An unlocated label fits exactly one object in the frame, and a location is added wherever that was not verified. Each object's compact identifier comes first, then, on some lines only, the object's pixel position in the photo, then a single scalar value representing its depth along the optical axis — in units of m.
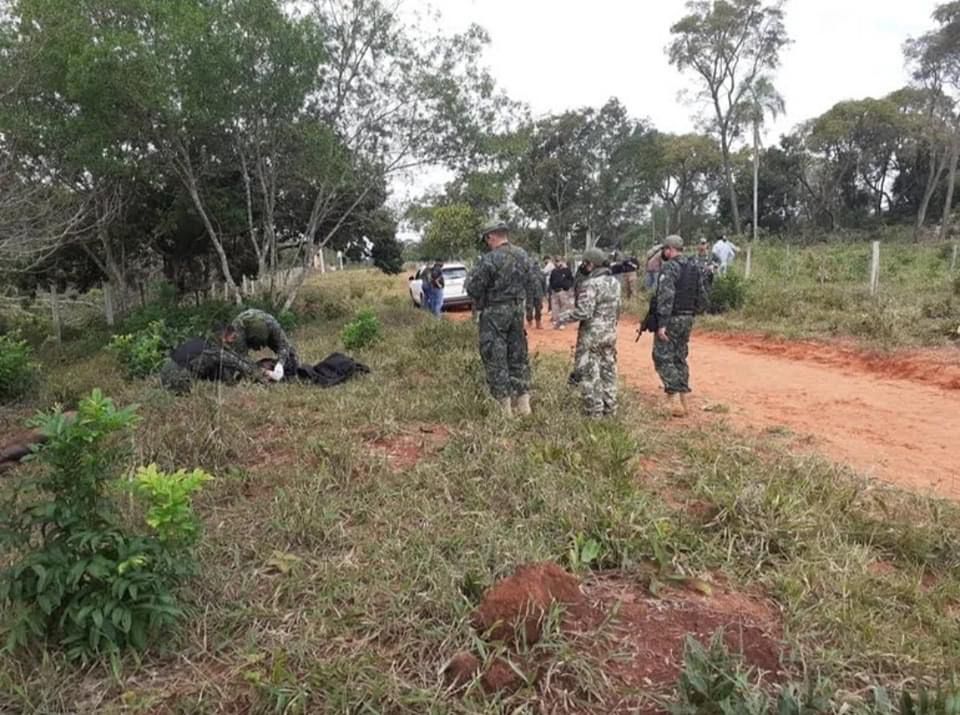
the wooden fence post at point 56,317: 17.74
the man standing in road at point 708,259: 6.34
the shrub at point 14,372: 8.09
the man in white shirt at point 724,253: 14.46
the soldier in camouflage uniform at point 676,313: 6.15
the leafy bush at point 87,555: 2.36
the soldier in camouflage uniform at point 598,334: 5.78
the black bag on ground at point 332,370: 7.20
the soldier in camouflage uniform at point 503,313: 5.64
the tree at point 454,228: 34.59
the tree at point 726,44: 27.25
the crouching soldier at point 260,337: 7.12
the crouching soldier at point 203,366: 6.63
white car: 18.64
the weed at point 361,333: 9.98
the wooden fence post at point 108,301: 18.19
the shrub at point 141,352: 8.23
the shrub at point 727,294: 13.09
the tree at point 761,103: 28.80
